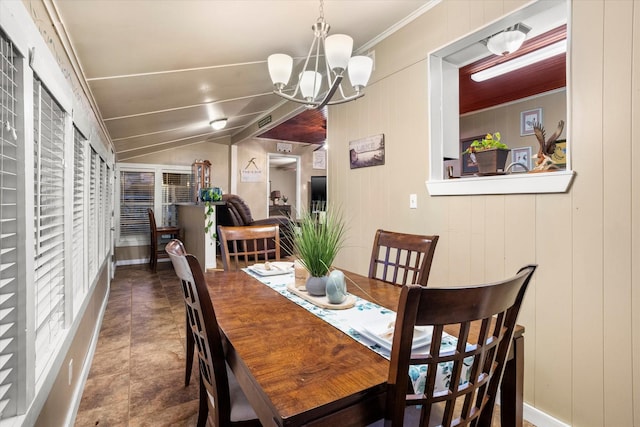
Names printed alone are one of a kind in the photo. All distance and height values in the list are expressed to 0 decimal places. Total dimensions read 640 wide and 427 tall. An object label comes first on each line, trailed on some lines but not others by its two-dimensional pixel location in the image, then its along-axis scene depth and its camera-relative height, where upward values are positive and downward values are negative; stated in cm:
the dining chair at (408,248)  172 -24
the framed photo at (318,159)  779 +118
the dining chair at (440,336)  65 -28
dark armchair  448 -9
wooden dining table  74 -43
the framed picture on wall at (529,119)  425 +118
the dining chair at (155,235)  530 -49
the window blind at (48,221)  121 -5
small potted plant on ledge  195 +32
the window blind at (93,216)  267 -6
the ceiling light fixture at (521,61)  273 +136
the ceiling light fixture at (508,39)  205 +109
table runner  86 -42
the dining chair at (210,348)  103 -47
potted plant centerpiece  145 -17
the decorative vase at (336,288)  136 -34
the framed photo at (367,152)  278 +51
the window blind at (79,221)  202 -8
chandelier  167 +80
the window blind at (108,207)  404 +2
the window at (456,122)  173 +63
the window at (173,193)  630 +31
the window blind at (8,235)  89 -7
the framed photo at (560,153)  181 +30
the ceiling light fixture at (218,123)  453 +121
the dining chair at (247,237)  219 -21
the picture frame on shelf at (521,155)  434 +71
